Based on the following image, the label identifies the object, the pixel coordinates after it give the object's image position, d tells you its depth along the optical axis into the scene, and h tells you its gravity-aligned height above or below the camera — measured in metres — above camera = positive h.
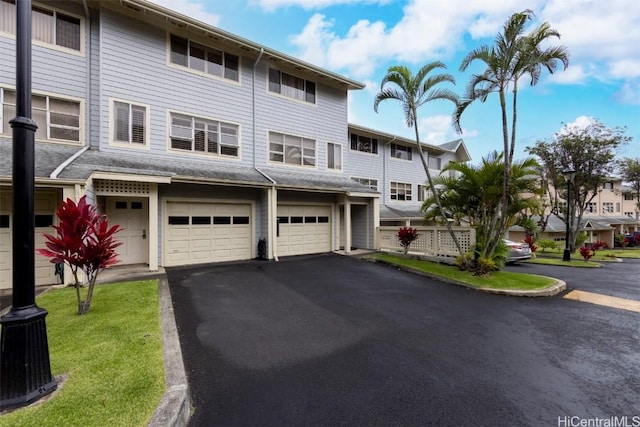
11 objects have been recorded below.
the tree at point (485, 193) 9.63 +0.71
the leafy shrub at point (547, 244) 22.17 -2.46
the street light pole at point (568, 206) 13.23 +0.31
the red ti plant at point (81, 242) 4.70 -0.50
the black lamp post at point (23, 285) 2.74 -0.73
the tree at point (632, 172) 28.62 +4.12
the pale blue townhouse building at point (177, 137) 8.73 +2.95
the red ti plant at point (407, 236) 12.48 -1.01
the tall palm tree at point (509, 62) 8.06 +4.43
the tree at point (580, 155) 19.69 +4.18
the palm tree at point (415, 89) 9.80 +4.41
